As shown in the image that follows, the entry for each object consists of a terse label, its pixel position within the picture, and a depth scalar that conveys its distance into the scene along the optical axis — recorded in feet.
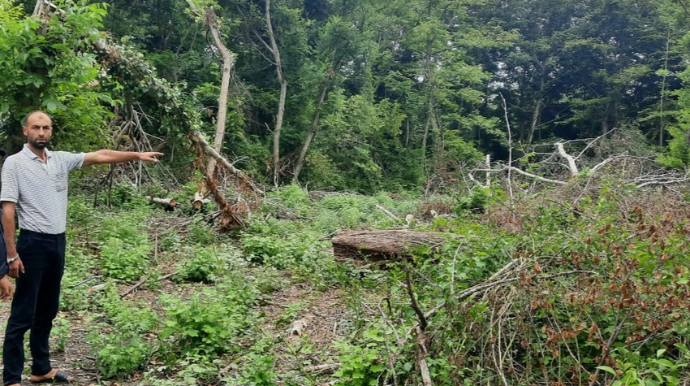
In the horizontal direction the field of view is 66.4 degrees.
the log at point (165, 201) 36.42
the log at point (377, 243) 23.34
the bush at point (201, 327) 14.47
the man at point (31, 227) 11.15
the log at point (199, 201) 34.37
